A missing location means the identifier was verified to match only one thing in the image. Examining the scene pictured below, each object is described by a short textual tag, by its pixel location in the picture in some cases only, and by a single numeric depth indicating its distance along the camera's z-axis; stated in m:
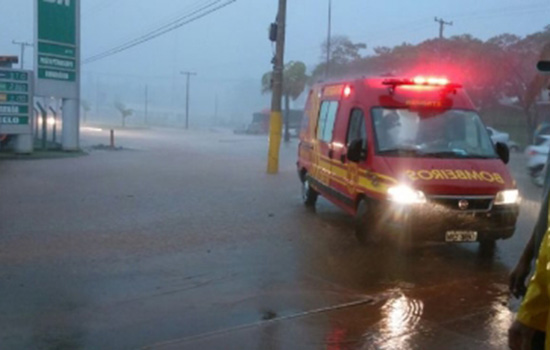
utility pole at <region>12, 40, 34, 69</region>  71.81
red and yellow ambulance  8.09
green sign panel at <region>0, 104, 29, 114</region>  22.76
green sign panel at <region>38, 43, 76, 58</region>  24.58
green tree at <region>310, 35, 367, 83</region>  50.81
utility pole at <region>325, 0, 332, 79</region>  44.28
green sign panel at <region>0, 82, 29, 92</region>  22.95
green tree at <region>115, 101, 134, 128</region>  83.30
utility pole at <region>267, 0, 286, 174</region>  19.14
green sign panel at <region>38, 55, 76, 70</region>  24.48
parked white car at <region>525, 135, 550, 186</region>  17.06
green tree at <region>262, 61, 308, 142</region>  55.91
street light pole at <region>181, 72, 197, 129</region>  86.19
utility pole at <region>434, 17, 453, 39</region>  45.22
